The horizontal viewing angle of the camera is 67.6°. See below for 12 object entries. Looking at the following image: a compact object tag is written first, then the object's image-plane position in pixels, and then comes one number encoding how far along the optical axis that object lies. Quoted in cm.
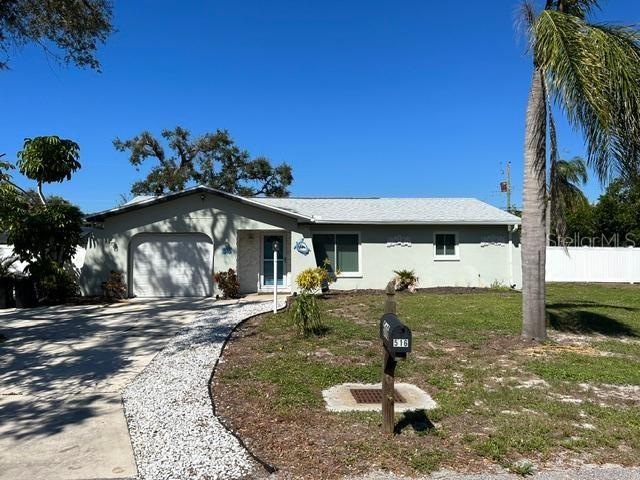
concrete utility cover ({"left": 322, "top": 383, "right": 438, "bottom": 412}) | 505
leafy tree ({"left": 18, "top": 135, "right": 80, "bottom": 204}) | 1419
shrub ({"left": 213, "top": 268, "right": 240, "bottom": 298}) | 1528
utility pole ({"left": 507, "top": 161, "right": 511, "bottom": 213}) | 4338
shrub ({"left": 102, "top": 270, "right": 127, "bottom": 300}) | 1513
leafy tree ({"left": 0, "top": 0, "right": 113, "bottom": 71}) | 1088
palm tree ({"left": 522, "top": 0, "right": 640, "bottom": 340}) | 673
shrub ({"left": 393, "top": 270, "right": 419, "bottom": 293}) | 1706
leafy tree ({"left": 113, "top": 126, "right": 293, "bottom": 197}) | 3681
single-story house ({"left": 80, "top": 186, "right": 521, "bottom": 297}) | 1567
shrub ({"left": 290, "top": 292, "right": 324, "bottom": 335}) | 872
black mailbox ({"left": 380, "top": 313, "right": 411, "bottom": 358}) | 400
